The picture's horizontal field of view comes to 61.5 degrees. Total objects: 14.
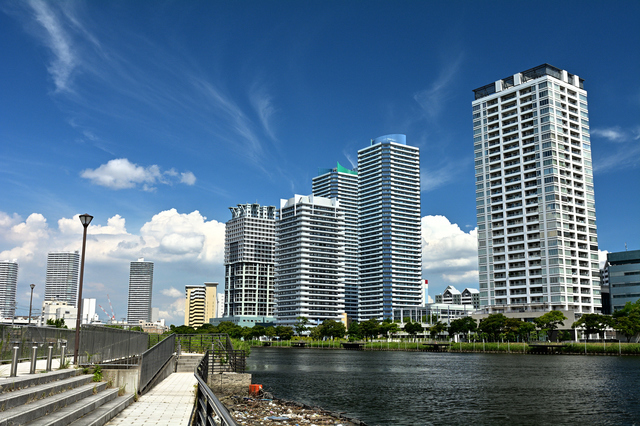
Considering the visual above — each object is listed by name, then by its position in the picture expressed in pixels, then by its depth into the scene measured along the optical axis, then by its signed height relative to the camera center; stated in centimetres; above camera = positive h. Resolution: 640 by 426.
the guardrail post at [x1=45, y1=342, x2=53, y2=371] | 1891 -187
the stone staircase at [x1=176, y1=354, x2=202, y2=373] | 4294 -444
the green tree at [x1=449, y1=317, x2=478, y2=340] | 16425 -456
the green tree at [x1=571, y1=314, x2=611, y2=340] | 13750 -253
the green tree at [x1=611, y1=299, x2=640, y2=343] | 13188 -258
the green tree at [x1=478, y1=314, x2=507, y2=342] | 14975 -380
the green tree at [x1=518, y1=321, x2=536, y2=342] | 14500 -442
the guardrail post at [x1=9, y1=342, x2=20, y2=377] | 1533 -161
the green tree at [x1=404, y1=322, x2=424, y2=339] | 19250 -626
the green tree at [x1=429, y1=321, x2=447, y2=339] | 17781 -569
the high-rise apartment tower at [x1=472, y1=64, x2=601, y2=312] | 16638 +3677
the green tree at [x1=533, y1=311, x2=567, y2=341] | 14562 -225
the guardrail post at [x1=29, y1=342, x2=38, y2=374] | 1749 -171
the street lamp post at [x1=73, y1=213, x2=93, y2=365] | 2368 +150
